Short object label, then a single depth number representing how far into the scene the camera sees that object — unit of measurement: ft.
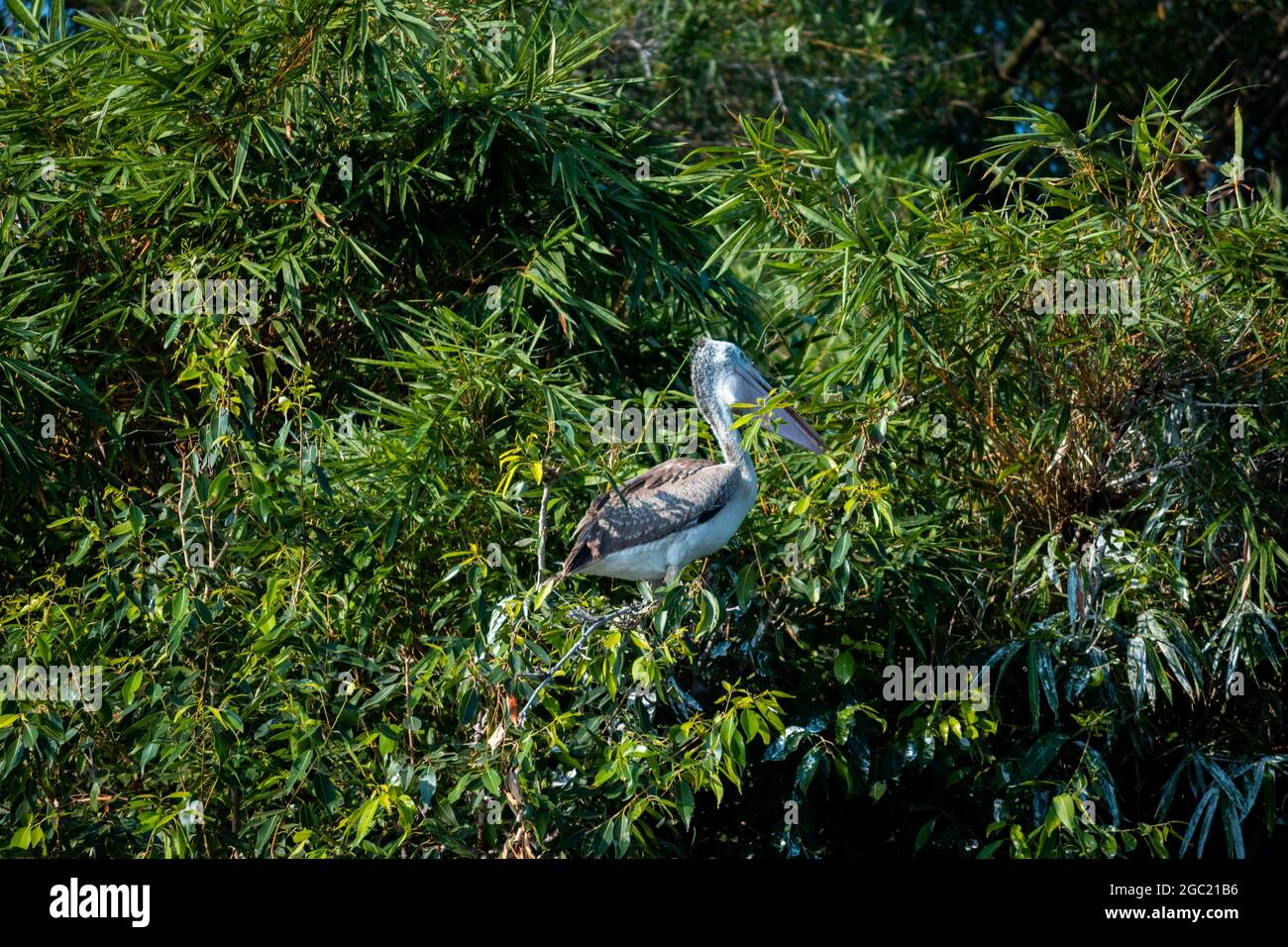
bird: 22.66
